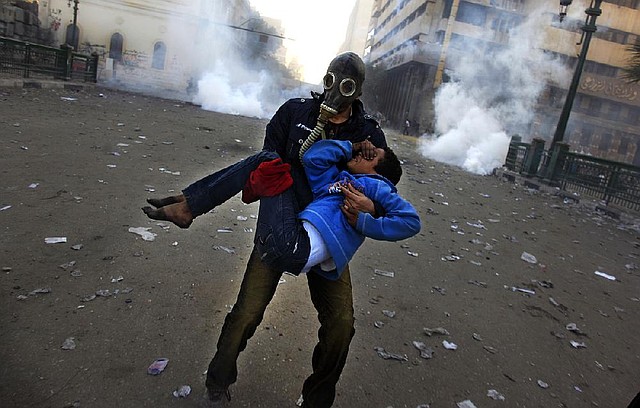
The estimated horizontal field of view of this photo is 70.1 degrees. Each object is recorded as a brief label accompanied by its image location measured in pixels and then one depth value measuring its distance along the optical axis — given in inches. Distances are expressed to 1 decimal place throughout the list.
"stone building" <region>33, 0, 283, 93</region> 1198.9
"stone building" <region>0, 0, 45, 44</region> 884.0
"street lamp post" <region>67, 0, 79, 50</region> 1082.1
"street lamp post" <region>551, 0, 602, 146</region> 492.5
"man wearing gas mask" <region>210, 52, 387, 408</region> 74.4
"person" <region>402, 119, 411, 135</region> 1282.0
